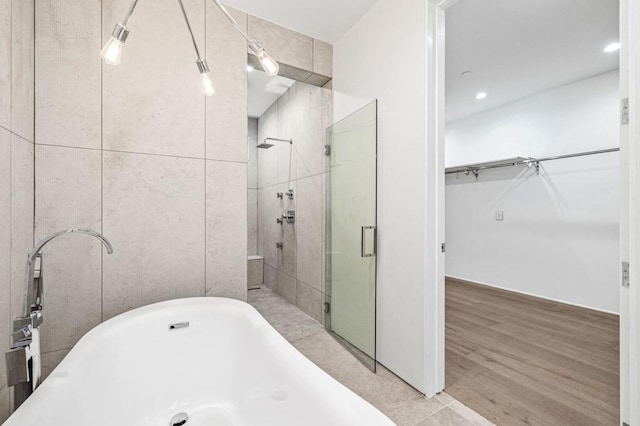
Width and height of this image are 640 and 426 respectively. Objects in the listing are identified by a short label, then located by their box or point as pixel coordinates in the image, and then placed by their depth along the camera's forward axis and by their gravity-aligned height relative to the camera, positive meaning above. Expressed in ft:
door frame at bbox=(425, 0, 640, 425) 5.62 +0.38
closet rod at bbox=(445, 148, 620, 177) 9.88 +2.22
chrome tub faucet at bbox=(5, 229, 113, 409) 3.00 -1.43
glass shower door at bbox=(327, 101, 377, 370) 6.88 -0.48
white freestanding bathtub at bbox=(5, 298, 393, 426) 2.86 -2.21
